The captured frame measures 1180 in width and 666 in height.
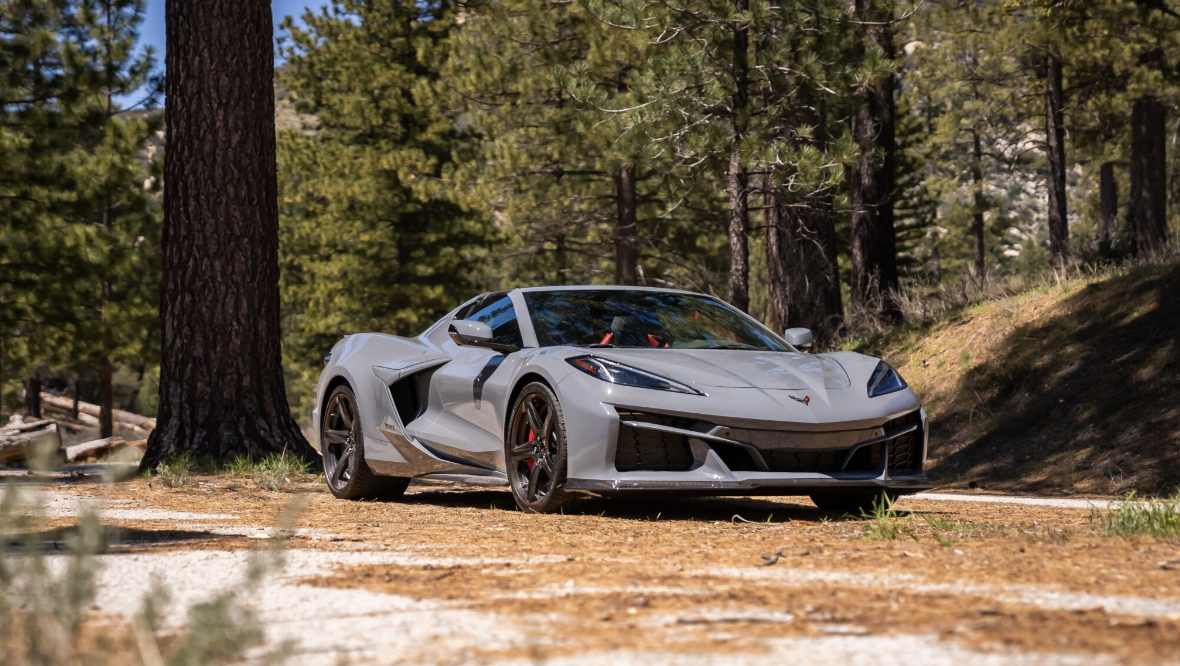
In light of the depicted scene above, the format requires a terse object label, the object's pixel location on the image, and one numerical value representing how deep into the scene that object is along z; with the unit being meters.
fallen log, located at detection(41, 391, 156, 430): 47.75
